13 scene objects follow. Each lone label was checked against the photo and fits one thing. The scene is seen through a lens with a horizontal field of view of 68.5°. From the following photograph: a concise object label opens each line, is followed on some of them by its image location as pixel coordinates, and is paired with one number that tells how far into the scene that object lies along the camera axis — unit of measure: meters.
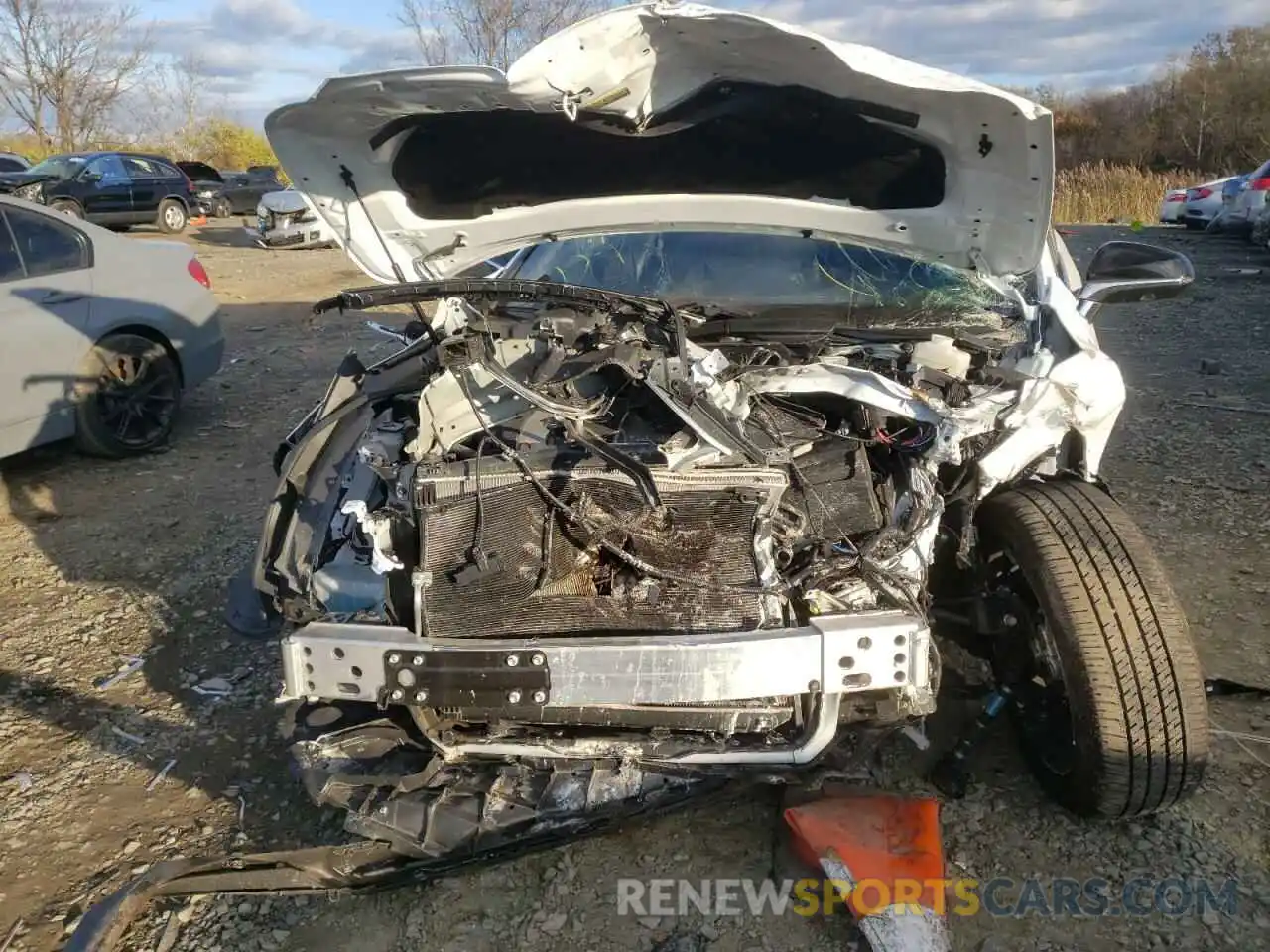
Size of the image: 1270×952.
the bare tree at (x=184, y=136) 41.12
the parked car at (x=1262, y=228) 13.83
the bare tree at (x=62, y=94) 32.44
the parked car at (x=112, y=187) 16.47
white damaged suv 2.26
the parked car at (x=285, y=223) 15.62
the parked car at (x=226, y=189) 21.19
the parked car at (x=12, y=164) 19.20
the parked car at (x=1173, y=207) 17.58
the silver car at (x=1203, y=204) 16.56
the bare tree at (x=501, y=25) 22.09
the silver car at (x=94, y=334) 5.04
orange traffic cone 2.16
